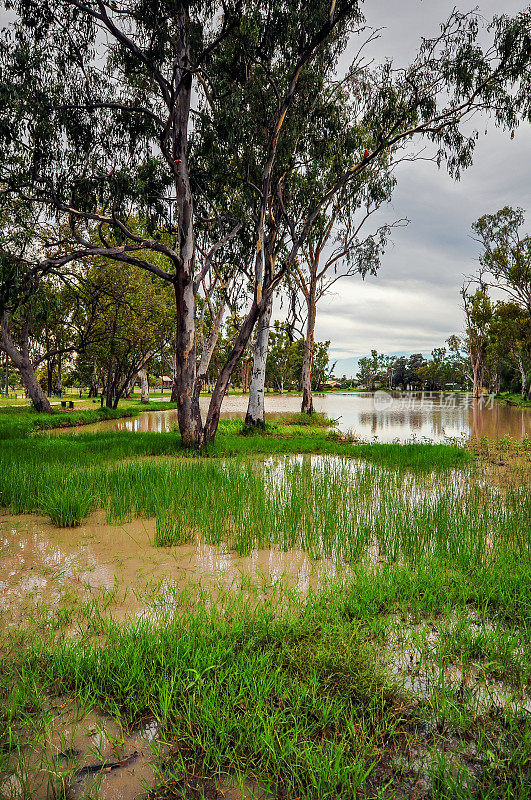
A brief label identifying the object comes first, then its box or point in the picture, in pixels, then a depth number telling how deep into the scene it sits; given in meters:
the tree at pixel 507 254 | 31.66
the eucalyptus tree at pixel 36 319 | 9.19
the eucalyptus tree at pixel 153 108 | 9.70
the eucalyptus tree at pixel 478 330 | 43.00
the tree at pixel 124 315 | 21.84
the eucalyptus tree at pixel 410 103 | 10.95
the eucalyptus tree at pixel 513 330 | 37.81
